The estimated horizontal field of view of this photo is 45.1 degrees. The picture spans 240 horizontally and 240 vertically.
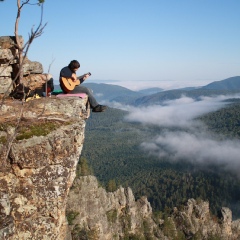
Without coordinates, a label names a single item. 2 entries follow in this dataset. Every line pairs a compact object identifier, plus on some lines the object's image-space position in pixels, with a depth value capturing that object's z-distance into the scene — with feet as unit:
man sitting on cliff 51.31
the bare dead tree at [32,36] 23.79
